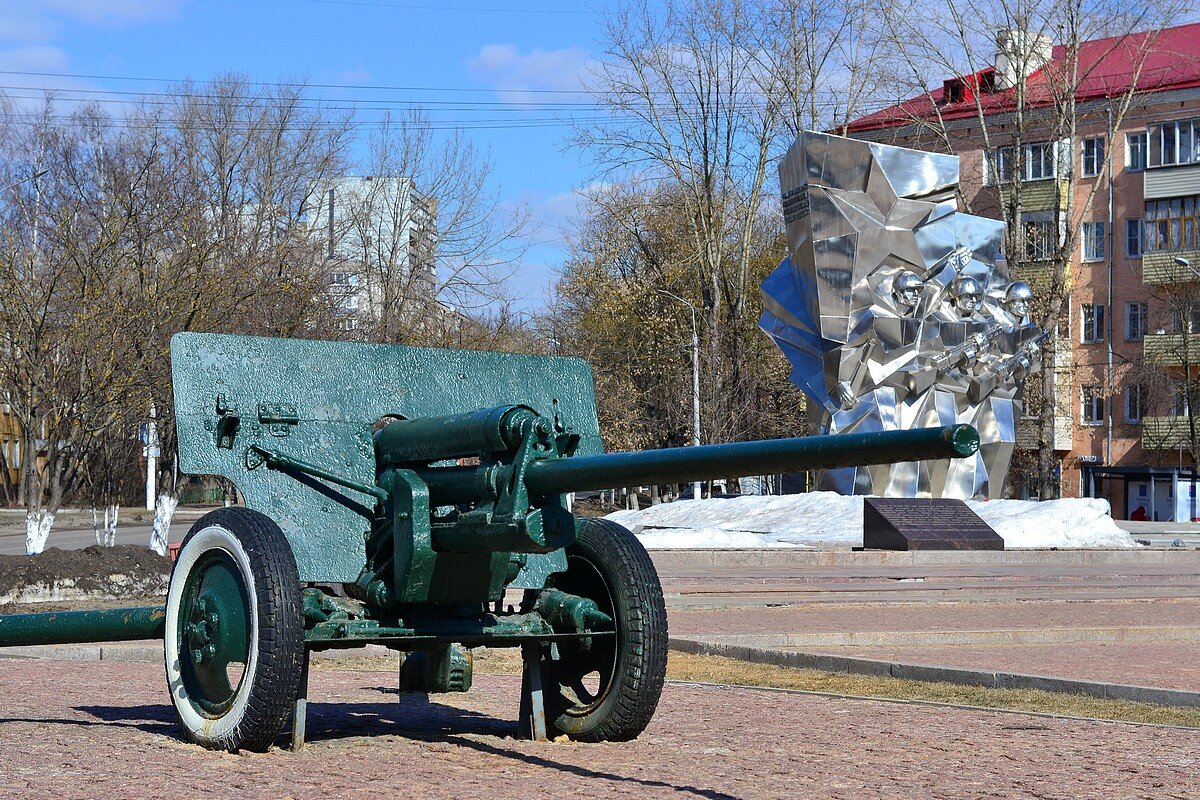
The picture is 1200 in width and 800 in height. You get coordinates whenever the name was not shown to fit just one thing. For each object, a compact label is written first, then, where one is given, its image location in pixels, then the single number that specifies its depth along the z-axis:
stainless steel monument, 31.09
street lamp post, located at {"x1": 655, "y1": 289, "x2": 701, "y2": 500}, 44.41
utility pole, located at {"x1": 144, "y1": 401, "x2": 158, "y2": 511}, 18.16
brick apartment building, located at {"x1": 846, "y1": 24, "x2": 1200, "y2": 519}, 55.66
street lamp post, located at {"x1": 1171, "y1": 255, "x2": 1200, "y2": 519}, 52.81
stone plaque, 26.53
